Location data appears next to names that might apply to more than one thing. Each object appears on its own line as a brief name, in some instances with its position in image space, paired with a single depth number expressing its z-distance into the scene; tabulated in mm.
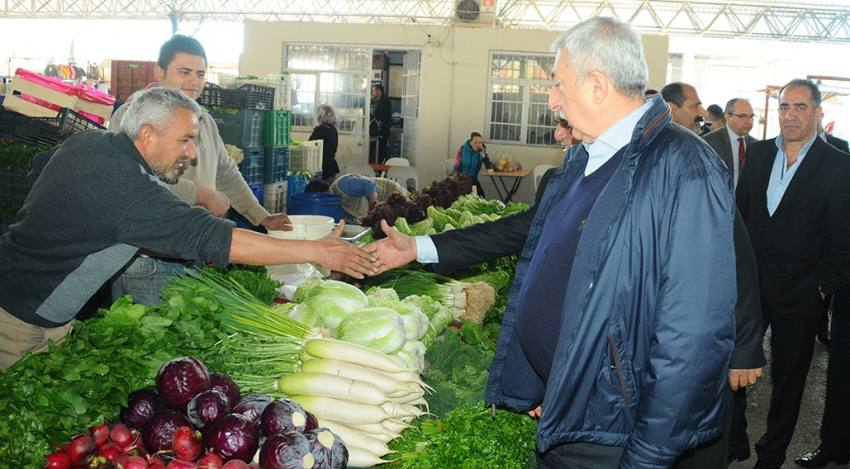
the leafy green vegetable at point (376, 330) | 2621
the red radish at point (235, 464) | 1846
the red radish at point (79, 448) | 1810
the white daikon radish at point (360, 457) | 2238
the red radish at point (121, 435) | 1942
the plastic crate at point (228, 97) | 7594
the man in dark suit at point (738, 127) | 5767
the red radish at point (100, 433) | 1909
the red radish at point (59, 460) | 1745
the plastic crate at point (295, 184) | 9438
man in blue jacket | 1647
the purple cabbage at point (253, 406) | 2037
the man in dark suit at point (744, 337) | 2371
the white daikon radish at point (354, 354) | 2471
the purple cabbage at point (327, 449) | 1917
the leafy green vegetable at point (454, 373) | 2584
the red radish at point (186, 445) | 1883
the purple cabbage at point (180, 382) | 2023
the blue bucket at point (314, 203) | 7500
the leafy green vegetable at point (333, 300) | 2836
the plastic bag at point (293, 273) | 3828
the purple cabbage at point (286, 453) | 1858
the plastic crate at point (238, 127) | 7520
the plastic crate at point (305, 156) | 10273
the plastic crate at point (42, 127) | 5762
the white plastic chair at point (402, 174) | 11805
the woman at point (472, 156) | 12562
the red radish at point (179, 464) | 1851
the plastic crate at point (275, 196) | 8289
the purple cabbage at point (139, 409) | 1998
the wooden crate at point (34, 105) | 6012
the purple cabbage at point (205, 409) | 1984
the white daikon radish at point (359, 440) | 2254
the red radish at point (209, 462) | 1848
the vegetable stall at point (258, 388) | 1854
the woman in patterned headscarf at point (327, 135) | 11812
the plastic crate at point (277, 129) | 8102
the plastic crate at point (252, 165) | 7695
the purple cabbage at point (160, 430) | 1914
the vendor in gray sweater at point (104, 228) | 2273
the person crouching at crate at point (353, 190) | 8430
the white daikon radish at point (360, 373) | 2402
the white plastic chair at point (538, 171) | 12647
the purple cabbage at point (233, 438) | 1896
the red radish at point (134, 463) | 1819
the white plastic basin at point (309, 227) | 3561
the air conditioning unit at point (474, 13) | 14180
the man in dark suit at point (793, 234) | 3854
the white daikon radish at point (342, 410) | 2299
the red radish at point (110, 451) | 1877
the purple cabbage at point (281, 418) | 1992
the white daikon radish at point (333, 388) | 2342
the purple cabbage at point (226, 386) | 2086
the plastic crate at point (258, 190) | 7752
